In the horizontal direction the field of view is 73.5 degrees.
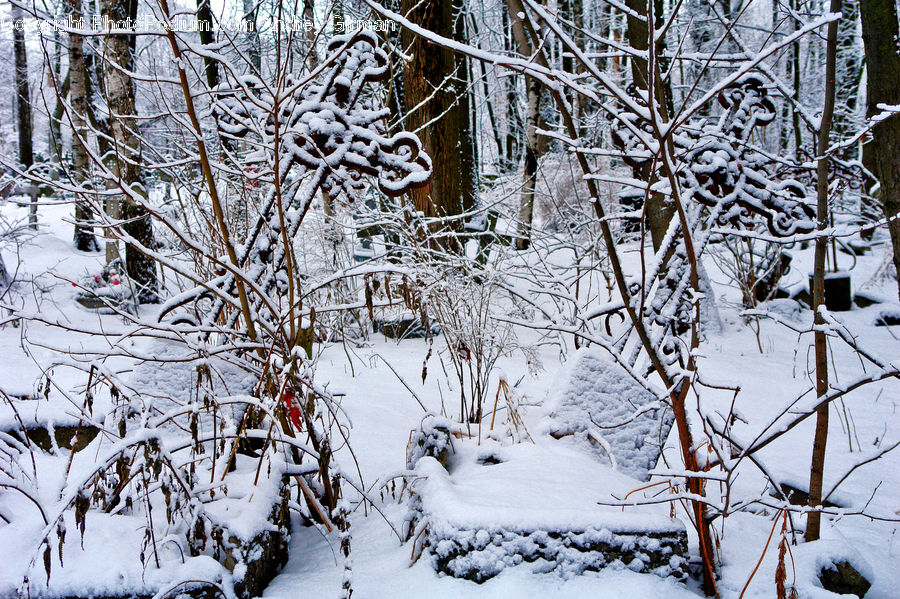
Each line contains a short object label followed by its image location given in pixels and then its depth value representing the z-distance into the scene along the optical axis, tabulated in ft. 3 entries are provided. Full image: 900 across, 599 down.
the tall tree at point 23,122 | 47.44
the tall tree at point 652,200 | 16.34
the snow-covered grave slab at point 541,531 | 5.70
